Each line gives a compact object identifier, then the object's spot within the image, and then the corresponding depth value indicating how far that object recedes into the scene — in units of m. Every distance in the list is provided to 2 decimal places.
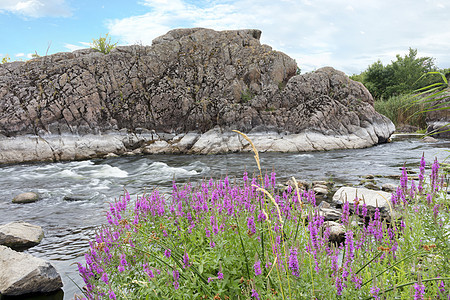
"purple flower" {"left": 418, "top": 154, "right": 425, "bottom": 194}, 3.11
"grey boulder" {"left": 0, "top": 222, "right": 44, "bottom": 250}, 6.47
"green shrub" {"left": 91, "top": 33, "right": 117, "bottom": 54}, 23.59
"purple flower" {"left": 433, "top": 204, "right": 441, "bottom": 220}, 2.74
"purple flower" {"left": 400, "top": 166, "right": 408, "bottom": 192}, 3.21
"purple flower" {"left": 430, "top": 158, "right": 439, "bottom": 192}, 3.15
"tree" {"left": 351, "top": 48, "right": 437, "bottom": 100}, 42.06
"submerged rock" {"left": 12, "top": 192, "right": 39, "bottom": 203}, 10.04
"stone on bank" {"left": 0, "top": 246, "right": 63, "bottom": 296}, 4.66
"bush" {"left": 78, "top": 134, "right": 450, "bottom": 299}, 2.34
